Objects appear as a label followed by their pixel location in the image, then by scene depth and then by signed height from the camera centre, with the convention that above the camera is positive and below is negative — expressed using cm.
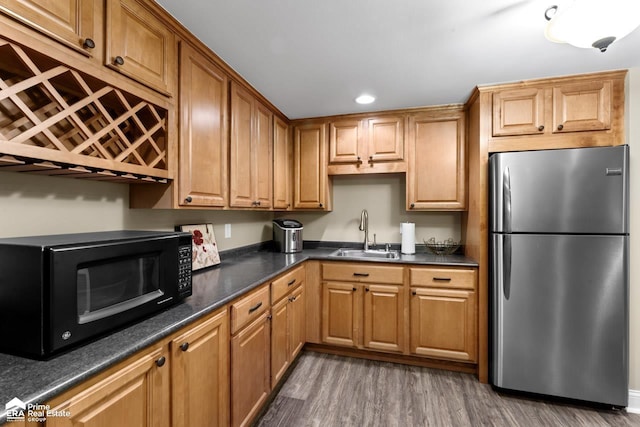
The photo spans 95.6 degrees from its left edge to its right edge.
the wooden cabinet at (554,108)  202 +77
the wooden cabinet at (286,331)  195 -88
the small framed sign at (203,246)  198 -22
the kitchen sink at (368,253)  288 -39
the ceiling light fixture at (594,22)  111 +78
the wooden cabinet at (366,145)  274 +68
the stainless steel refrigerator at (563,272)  186 -37
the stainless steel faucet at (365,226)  301 -11
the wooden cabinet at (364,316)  246 -88
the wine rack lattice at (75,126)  91 +35
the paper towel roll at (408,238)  277 -22
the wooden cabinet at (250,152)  204 +50
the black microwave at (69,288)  80 -23
